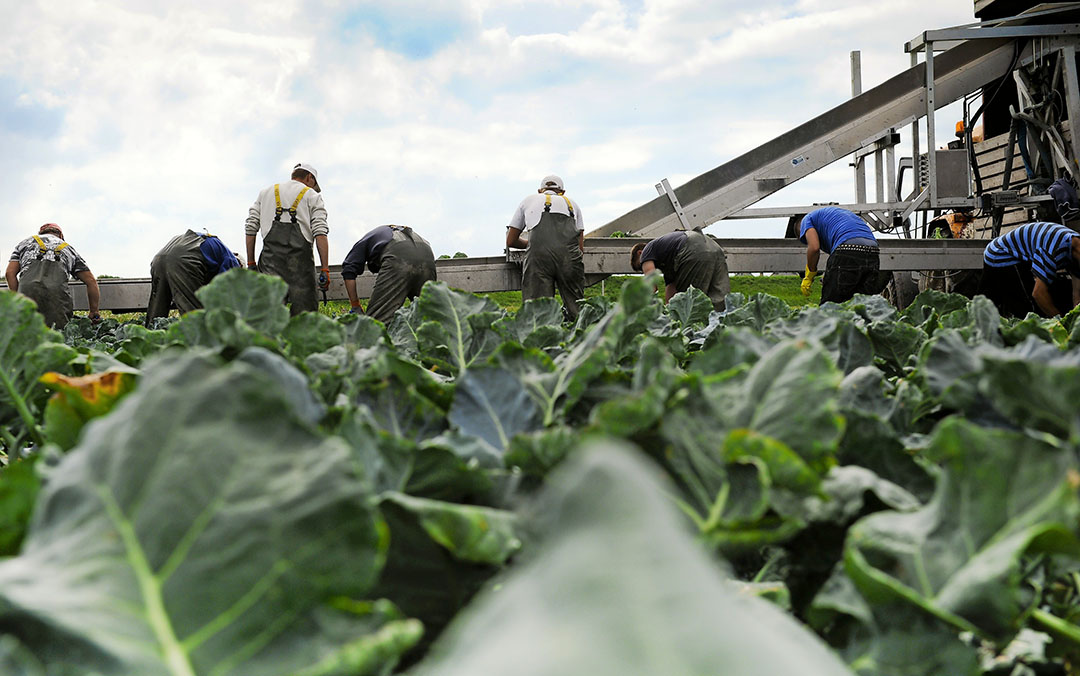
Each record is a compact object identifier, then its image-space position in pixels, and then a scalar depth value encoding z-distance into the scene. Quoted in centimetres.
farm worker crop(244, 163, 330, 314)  888
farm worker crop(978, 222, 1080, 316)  750
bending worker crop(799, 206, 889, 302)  866
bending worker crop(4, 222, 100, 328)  908
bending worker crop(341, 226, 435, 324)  867
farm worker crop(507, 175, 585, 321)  907
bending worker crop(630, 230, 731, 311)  873
